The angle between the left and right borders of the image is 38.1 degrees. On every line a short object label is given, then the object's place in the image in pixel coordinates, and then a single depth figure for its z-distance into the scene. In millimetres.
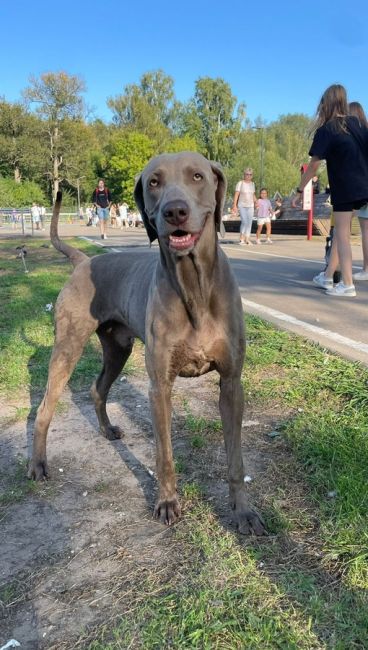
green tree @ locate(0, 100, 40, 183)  59469
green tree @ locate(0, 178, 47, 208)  57625
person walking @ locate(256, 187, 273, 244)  17609
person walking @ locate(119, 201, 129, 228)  39650
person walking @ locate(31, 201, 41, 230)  32494
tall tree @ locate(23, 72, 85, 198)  57125
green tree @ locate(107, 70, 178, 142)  69438
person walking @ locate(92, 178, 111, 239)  18720
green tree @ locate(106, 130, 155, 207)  62469
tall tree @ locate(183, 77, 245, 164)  70438
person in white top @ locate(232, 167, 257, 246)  15383
